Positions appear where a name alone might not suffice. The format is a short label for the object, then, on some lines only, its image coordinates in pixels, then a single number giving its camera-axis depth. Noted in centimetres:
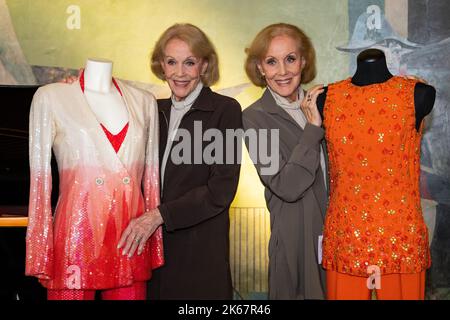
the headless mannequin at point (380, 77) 278
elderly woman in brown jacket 304
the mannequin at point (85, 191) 271
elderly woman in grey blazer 306
